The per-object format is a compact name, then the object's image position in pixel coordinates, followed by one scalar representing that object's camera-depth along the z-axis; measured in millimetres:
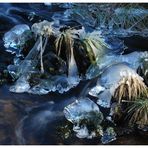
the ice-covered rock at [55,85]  1813
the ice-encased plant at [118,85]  1721
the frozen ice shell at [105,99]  1770
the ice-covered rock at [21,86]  1800
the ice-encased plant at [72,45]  1881
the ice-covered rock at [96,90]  1816
